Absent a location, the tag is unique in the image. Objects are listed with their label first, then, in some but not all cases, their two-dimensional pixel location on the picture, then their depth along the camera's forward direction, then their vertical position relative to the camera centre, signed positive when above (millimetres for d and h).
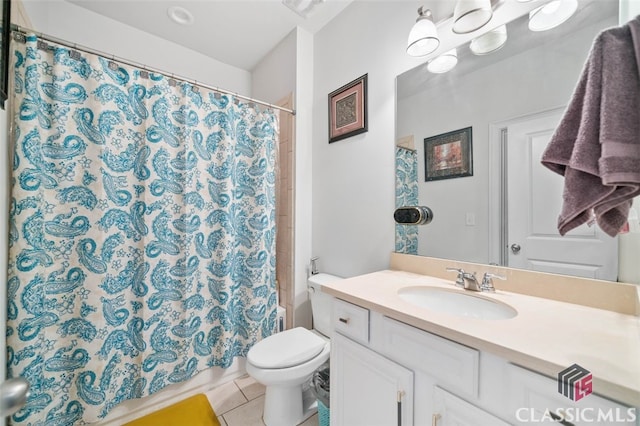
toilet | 1212 -762
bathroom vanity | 504 -355
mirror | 877 +460
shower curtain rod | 1075 +818
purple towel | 425 +145
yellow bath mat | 1333 -1116
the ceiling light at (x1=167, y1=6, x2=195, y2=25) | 1694 +1410
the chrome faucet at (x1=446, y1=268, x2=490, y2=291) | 991 -270
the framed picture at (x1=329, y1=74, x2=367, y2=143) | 1528 +689
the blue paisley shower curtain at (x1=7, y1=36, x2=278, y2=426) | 1111 -94
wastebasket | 1228 -897
